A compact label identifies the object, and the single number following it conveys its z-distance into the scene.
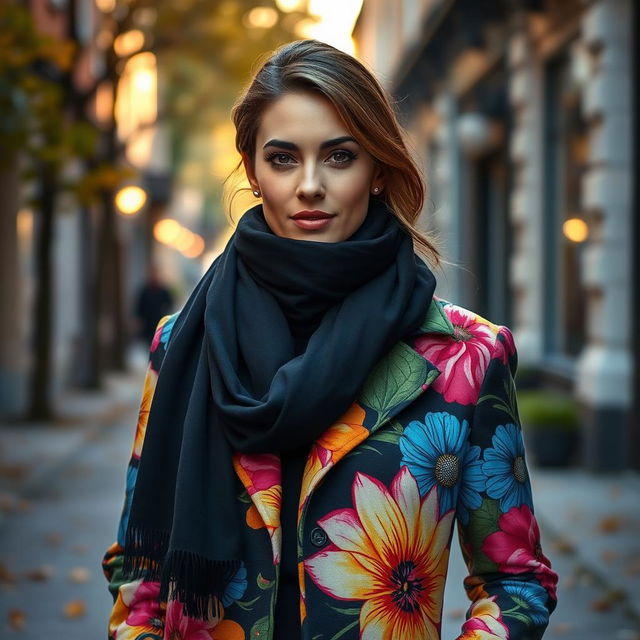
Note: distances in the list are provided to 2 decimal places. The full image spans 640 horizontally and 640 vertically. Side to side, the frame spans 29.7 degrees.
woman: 2.11
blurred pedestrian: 22.91
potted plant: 10.60
